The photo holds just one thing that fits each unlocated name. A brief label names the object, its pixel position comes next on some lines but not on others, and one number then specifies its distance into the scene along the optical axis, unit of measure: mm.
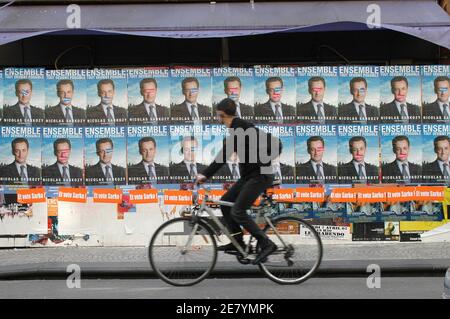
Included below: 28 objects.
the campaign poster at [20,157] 11320
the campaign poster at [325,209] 11383
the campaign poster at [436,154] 11375
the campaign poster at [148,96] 11375
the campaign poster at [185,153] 11367
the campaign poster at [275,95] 11367
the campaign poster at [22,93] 11320
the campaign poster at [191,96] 11359
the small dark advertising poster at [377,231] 11383
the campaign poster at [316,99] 11383
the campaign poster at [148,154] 11383
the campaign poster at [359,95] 11391
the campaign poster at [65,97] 11367
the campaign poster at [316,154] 11383
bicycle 7613
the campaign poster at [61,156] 11375
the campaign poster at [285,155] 11367
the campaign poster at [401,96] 11383
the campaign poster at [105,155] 11398
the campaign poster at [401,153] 11383
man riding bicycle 7539
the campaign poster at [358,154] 11391
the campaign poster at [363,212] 11375
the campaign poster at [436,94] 11359
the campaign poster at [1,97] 11297
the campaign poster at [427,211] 11352
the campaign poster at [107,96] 11383
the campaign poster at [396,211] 11367
